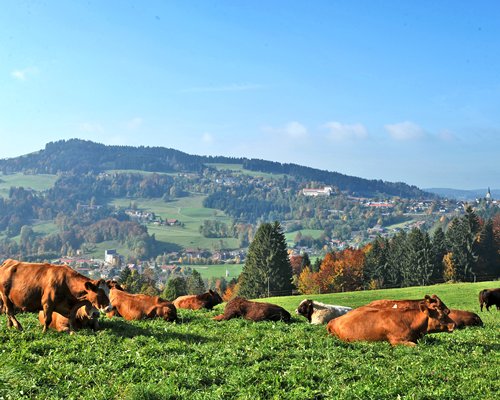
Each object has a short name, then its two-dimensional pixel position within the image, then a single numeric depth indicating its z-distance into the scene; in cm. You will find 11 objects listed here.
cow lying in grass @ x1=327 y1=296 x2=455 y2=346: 1581
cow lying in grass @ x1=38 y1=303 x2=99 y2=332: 1511
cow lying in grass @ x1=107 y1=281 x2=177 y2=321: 1966
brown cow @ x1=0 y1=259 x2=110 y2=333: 1521
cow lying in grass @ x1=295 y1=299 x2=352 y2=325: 2305
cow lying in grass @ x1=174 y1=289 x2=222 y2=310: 2752
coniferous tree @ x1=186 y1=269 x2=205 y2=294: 11606
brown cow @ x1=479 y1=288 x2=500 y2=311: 3319
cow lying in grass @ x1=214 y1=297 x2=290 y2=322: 2108
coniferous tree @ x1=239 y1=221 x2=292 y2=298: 9081
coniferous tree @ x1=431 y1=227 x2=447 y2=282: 9794
